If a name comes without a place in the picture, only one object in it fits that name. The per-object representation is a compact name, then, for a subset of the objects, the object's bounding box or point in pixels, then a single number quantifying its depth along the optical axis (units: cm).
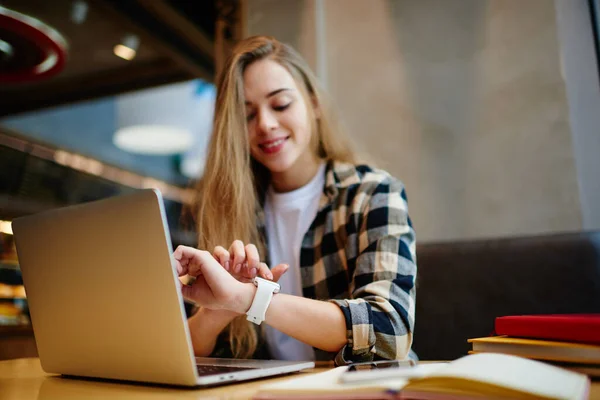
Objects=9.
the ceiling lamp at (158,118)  496
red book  64
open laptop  62
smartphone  48
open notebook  46
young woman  108
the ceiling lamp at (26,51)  304
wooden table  61
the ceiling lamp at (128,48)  409
